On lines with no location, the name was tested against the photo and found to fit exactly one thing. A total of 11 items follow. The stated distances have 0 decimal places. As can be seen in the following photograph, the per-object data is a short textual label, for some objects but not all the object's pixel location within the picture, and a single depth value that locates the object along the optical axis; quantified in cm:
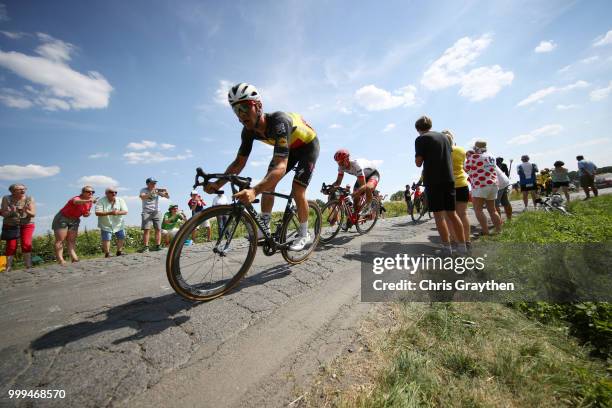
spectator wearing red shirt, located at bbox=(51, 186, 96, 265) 651
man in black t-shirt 427
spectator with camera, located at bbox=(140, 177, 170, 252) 832
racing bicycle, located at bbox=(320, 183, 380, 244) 645
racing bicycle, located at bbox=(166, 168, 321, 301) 275
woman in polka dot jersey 593
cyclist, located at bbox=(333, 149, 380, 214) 703
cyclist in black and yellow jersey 327
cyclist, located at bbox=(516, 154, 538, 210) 1038
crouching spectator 892
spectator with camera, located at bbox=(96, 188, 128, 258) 724
